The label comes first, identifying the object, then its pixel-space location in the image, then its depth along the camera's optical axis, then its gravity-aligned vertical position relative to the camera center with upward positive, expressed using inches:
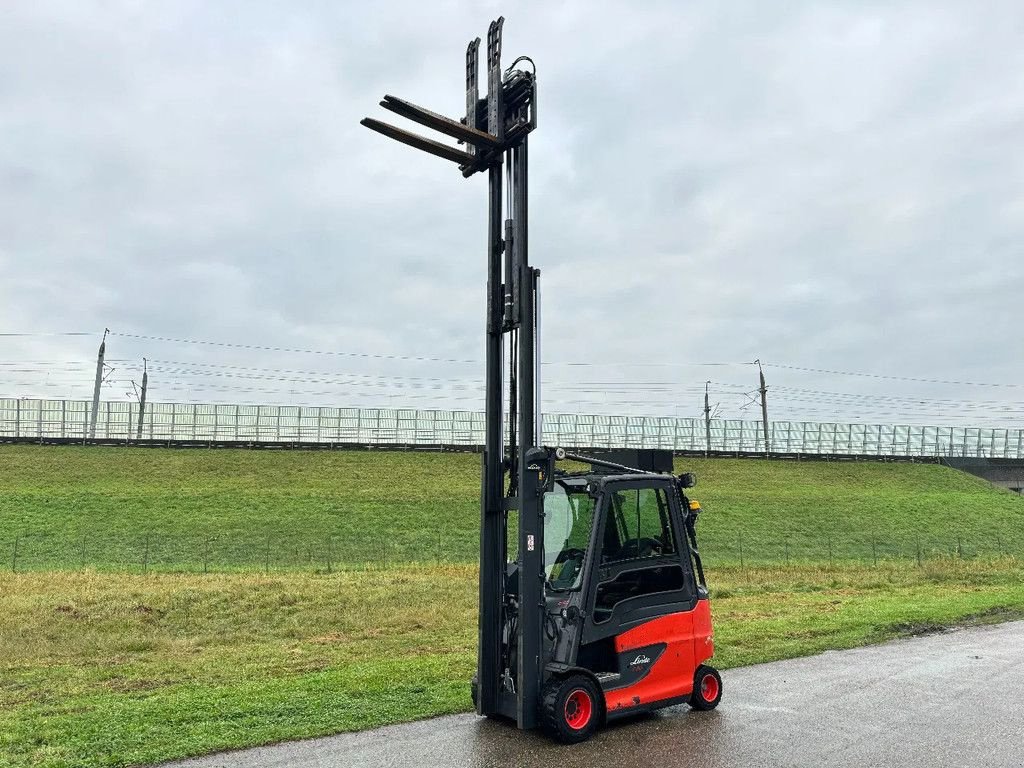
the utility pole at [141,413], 2519.2 +134.6
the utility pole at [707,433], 2944.9 +94.5
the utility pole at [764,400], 3267.7 +229.4
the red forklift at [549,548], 307.1 -31.9
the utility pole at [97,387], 2491.4 +210.1
